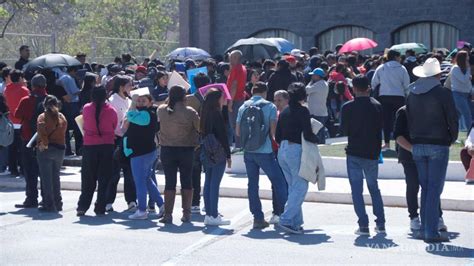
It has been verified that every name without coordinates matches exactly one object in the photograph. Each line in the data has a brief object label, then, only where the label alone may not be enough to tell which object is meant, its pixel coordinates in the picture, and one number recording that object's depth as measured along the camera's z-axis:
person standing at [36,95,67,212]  12.30
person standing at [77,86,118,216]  12.07
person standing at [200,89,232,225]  11.21
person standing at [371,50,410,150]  15.55
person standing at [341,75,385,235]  10.31
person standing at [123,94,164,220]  11.72
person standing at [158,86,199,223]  11.27
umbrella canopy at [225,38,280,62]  23.80
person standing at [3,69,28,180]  15.20
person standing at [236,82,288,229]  11.00
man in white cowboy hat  9.69
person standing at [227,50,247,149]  15.69
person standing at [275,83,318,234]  10.56
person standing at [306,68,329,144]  16.27
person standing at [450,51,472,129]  15.65
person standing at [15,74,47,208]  13.05
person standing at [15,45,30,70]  19.17
